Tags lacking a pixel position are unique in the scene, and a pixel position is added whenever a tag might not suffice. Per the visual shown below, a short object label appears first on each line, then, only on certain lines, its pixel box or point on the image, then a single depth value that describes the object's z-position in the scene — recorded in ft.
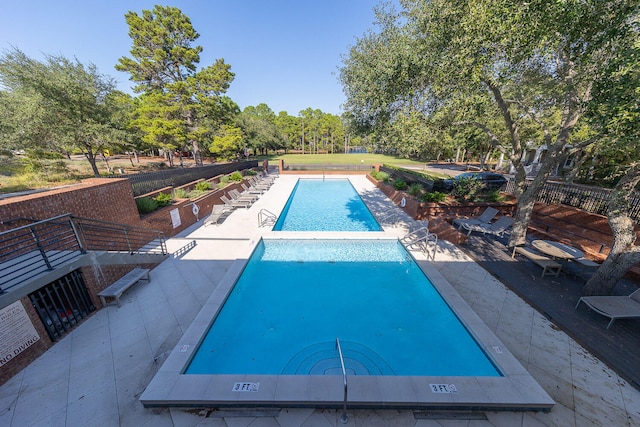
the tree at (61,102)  40.78
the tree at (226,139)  70.41
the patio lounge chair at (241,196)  46.52
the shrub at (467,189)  39.27
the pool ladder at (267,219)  35.37
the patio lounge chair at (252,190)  55.26
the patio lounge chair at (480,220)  31.35
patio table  20.84
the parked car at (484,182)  43.62
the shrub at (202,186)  43.39
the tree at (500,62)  15.81
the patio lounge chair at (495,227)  28.68
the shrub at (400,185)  49.19
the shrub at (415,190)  42.31
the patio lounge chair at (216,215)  35.55
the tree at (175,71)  58.34
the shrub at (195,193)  38.37
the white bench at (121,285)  17.84
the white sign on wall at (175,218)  31.82
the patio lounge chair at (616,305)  14.98
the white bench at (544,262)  20.98
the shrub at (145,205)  27.66
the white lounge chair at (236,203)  43.47
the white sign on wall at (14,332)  12.45
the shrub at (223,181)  50.85
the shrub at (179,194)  36.29
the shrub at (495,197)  38.70
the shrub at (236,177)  56.24
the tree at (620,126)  12.58
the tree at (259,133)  138.00
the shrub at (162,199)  30.63
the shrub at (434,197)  37.86
